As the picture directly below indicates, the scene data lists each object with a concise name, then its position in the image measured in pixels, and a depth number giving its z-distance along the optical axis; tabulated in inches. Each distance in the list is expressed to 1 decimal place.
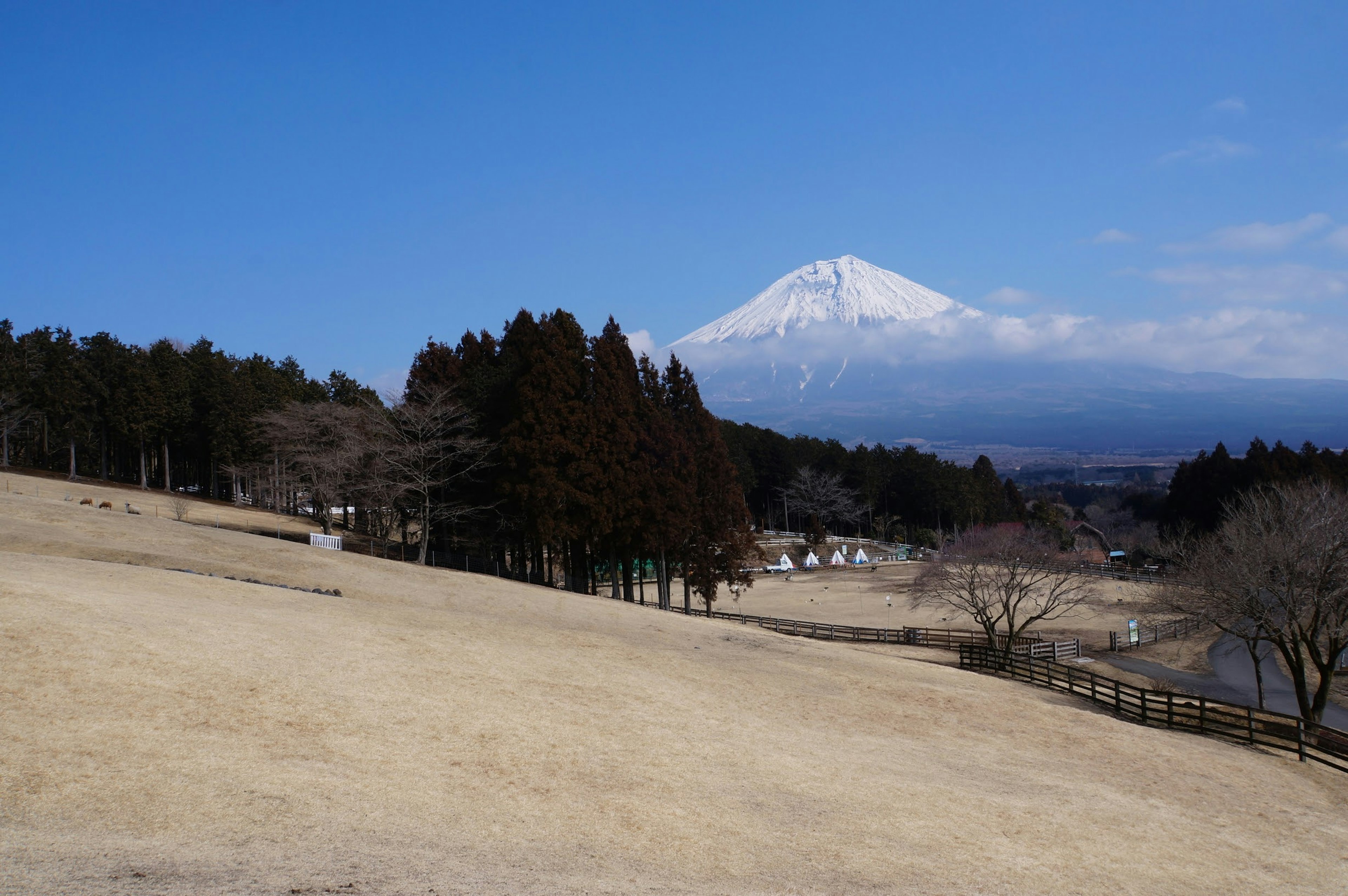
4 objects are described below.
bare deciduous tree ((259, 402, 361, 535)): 1546.5
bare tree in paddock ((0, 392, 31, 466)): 2175.2
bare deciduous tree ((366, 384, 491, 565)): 1453.0
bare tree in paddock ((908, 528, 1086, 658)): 1237.1
